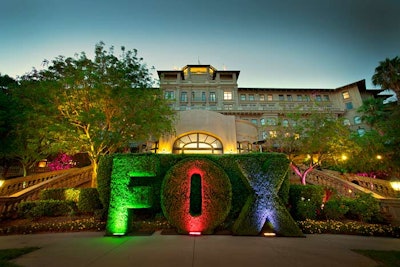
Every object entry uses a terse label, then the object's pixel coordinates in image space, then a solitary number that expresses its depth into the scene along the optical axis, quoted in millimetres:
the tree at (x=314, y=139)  14242
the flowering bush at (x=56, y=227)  6840
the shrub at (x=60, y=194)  9531
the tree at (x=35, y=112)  9961
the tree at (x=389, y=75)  23094
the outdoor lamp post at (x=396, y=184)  8934
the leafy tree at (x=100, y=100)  10047
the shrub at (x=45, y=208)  8133
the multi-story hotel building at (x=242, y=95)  37562
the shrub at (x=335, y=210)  8422
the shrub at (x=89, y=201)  8438
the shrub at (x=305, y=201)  8195
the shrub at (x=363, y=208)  8328
